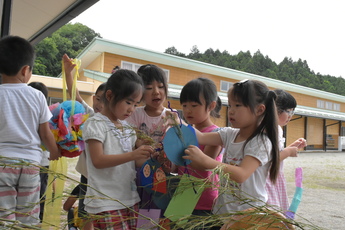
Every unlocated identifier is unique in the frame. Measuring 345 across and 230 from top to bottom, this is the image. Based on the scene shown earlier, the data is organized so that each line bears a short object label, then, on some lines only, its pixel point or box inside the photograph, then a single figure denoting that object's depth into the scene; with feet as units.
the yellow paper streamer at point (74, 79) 5.57
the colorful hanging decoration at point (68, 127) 5.78
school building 40.32
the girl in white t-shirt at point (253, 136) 3.73
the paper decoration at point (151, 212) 3.67
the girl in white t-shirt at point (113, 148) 4.36
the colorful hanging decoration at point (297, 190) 5.24
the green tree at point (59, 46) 86.85
